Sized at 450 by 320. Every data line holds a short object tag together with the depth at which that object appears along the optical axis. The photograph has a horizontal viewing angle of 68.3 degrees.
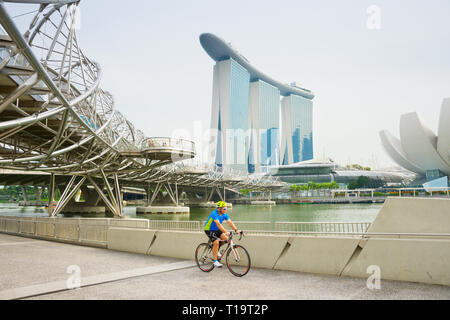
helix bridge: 13.62
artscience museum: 88.12
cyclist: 7.61
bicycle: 7.36
